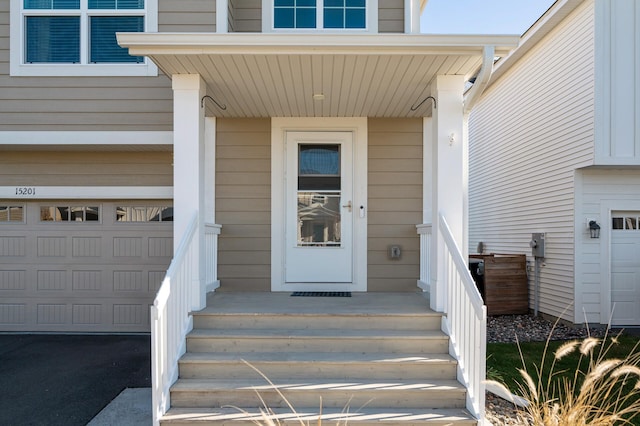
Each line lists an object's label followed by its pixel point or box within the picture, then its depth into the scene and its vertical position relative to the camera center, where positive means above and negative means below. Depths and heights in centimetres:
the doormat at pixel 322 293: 490 -92
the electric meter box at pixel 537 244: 781 -53
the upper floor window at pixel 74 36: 534 +220
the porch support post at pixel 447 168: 389 +42
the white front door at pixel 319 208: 529 +8
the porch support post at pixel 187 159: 388 +49
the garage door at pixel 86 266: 557 -67
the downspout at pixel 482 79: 354 +116
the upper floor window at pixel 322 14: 535 +247
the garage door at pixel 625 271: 691 -90
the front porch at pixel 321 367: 314 -120
